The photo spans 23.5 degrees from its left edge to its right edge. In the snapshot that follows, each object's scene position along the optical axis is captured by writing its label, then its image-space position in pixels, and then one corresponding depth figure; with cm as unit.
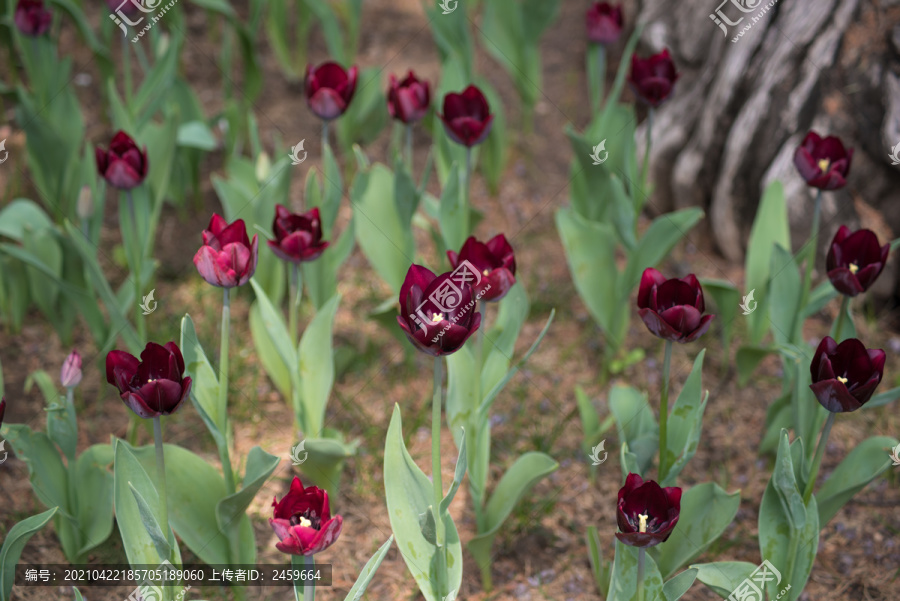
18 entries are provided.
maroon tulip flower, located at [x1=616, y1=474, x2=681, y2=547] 143
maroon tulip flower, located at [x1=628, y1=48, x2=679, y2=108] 174
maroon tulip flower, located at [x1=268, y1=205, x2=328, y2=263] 158
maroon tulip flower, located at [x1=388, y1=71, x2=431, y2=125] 175
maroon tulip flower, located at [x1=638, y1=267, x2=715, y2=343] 148
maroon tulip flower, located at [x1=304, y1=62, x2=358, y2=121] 170
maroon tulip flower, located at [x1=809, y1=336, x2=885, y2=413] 147
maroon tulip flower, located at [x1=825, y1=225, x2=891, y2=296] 157
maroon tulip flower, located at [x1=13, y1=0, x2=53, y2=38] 185
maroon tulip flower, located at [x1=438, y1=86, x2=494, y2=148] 169
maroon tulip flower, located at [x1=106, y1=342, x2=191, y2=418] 143
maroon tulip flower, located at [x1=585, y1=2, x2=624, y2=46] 188
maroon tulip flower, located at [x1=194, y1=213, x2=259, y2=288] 150
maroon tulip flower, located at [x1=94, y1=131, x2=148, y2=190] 167
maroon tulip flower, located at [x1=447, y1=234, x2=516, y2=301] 153
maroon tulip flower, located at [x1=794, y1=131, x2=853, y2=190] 164
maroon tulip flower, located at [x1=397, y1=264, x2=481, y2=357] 141
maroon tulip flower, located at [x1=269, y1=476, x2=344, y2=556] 142
